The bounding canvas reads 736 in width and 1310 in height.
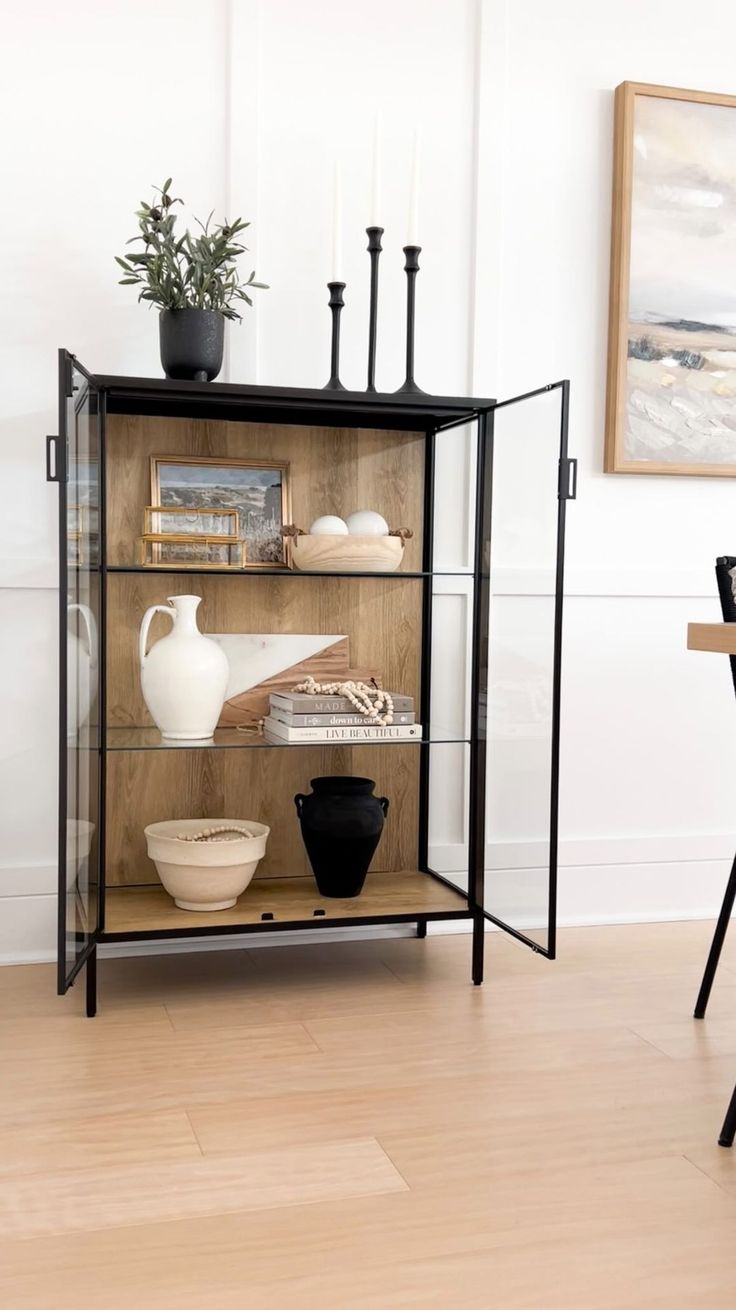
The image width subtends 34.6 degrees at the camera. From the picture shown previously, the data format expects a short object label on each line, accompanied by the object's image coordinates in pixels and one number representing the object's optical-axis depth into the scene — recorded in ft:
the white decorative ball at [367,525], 8.89
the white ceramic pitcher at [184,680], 8.36
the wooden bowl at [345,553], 8.72
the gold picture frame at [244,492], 9.06
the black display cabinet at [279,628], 7.75
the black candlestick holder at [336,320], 8.61
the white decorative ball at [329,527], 8.79
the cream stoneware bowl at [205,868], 8.41
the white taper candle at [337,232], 8.54
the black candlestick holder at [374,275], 8.66
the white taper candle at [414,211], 8.48
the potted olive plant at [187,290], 8.12
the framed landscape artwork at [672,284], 10.09
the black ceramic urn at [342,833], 8.77
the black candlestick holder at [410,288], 8.64
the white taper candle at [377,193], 8.64
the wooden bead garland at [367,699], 8.73
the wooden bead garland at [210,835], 9.01
